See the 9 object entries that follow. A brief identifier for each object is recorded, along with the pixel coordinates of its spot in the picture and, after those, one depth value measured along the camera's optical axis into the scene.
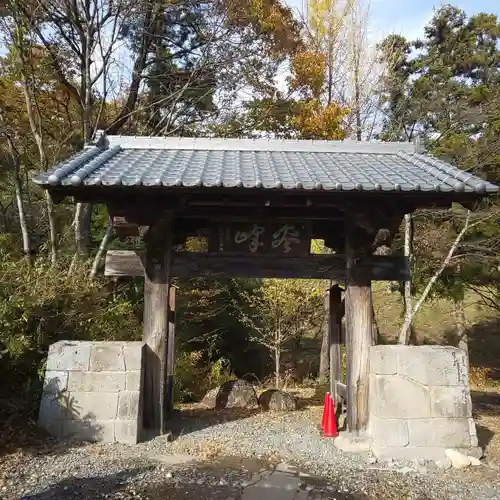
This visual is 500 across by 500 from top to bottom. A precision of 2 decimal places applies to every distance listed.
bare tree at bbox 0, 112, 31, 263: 9.55
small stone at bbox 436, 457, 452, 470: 5.16
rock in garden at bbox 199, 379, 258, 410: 8.62
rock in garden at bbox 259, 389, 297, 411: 8.42
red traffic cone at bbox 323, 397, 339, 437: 6.38
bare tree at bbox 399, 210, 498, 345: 12.60
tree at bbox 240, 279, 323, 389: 13.55
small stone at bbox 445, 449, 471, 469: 5.17
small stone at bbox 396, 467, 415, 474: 4.98
